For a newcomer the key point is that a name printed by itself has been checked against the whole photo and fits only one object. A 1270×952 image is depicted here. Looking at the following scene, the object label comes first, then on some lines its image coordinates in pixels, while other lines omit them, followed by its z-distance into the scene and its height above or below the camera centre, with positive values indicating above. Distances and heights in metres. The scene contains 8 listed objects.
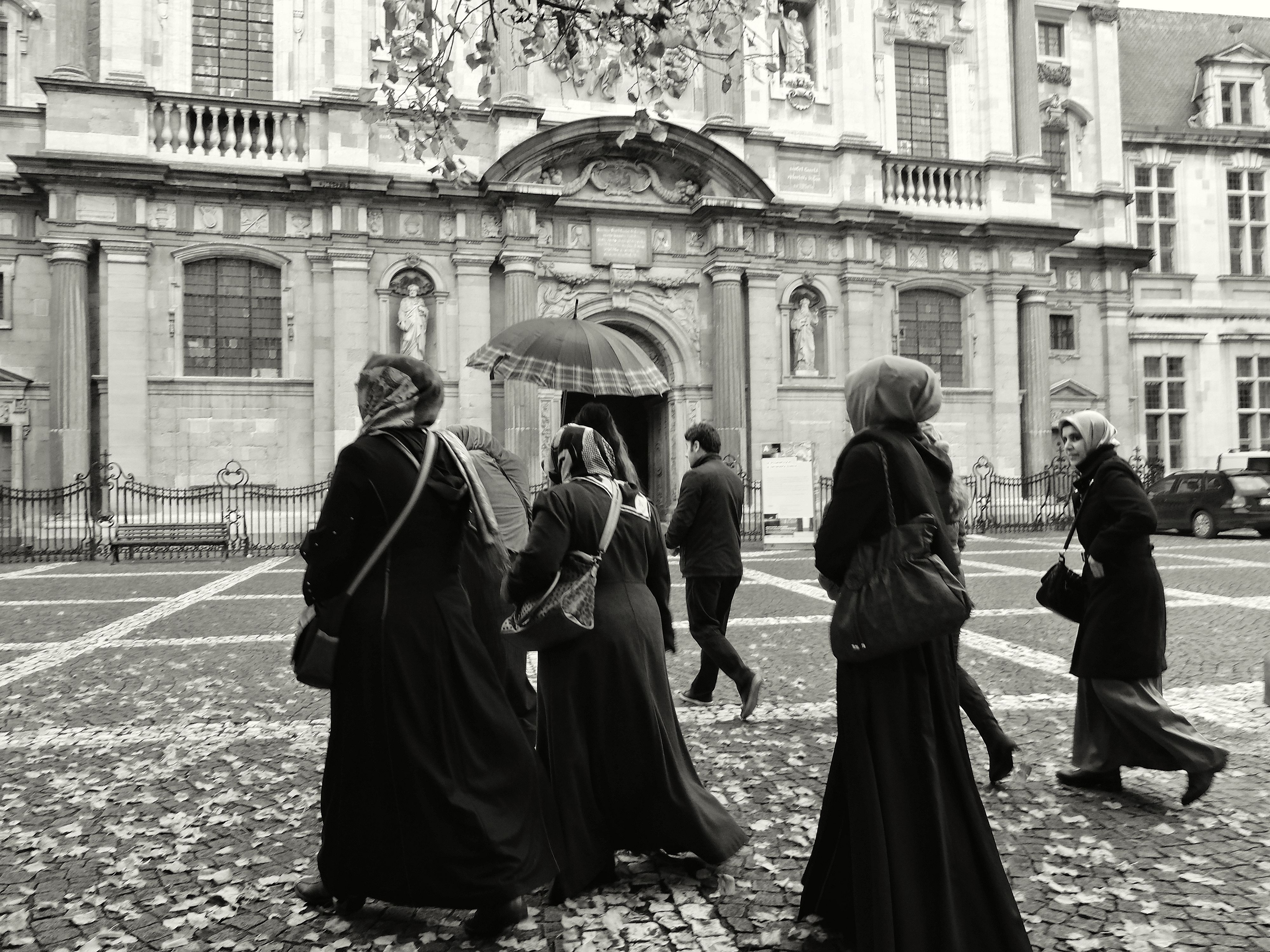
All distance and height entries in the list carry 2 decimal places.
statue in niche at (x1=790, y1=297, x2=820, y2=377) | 22.73 +3.34
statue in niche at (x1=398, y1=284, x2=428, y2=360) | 20.16 +3.44
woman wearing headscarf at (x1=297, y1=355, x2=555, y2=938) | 3.30 -0.81
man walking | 6.54 -0.38
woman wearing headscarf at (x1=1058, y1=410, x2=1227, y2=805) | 4.56 -0.78
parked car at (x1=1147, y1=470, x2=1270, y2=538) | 20.50 -0.63
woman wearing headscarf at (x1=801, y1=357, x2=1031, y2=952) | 2.89 -0.93
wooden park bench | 17.30 -0.80
